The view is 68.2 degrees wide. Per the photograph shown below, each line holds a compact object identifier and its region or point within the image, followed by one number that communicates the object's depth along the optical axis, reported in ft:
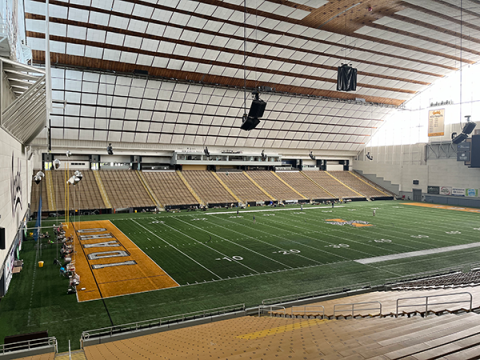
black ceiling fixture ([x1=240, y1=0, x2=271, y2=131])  81.10
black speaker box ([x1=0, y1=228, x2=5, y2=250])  38.33
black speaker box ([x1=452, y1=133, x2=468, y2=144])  130.23
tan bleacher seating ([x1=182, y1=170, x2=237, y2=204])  159.82
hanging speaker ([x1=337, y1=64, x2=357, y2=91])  91.81
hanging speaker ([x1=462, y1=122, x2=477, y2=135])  124.47
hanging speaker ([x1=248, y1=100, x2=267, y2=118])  80.94
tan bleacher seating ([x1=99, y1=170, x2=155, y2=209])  146.81
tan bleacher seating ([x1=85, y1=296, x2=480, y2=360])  21.24
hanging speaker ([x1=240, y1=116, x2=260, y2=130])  84.23
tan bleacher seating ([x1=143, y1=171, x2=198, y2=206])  153.69
